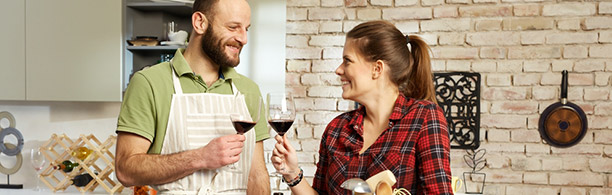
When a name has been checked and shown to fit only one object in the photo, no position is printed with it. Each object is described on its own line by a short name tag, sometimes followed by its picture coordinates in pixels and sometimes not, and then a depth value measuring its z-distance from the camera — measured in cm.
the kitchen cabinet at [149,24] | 359
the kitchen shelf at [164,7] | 356
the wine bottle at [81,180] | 380
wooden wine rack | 379
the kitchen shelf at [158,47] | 356
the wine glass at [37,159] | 389
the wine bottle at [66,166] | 390
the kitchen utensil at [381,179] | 159
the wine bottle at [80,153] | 389
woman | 182
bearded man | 197
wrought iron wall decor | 343
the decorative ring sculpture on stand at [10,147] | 416
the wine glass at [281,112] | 183
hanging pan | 333
